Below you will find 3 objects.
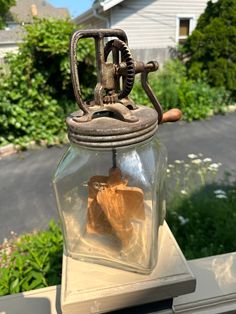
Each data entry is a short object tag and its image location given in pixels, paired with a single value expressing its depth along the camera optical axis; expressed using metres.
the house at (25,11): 29.25
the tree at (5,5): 19.81
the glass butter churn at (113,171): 0.64
